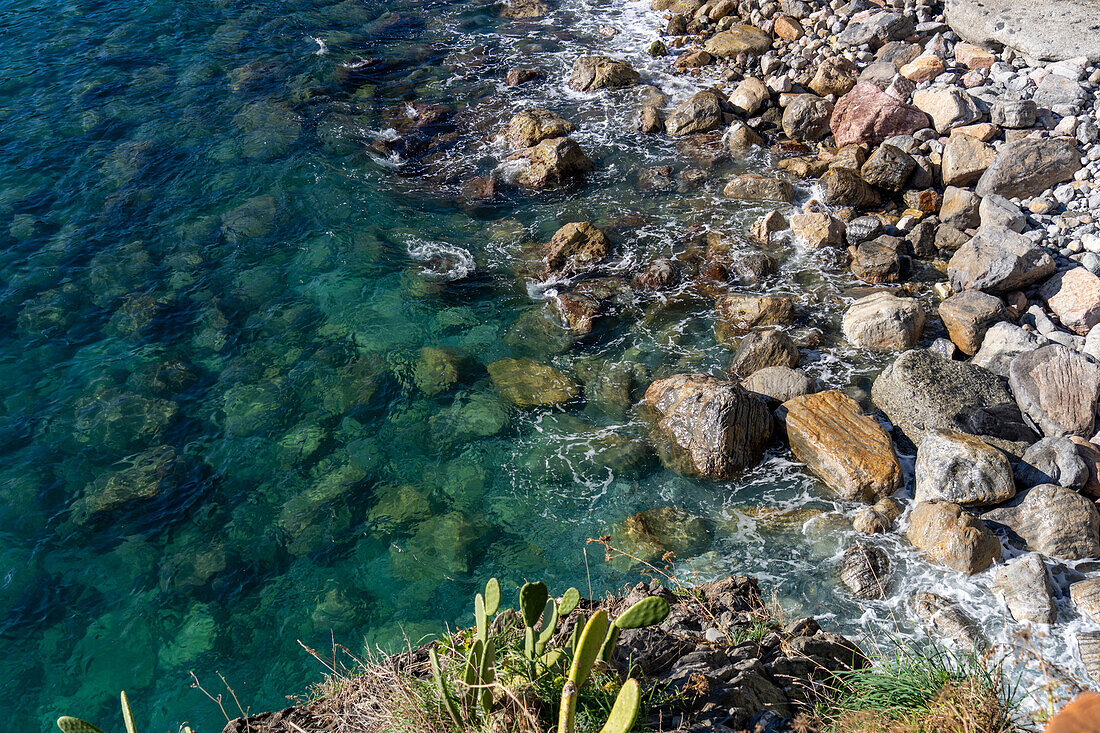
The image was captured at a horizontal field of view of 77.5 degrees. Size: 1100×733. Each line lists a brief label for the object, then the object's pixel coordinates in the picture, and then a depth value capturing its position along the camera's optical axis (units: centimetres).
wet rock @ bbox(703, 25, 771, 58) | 1495
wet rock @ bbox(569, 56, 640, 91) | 1500
